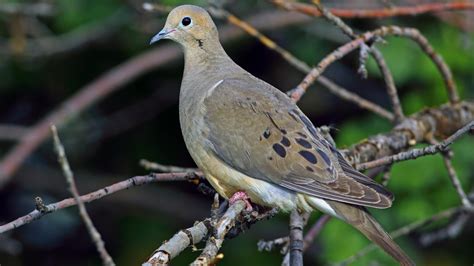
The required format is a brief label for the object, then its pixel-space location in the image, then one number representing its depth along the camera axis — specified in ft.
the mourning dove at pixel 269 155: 20.40
